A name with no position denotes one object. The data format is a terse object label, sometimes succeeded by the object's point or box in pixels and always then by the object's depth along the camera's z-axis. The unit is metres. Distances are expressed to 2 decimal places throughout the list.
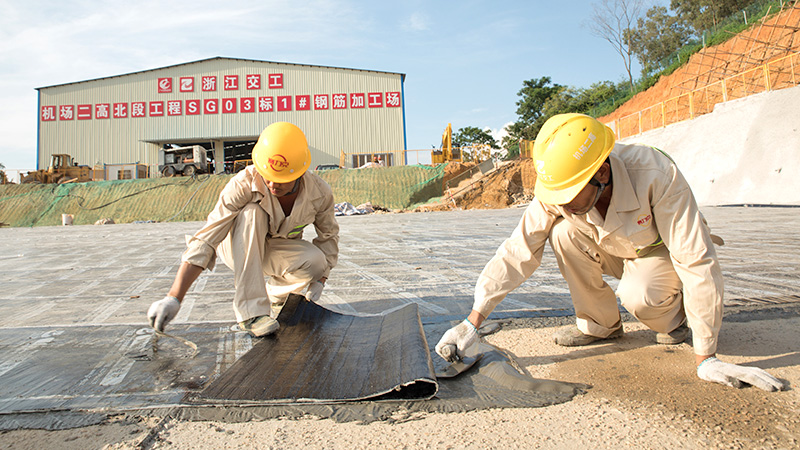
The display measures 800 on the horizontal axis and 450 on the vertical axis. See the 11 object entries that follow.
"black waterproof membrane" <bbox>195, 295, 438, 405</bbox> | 1.53
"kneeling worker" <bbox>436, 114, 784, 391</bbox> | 1.54
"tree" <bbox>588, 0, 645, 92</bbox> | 32.34
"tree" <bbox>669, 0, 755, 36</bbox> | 29.80
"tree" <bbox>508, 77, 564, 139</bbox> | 39.41
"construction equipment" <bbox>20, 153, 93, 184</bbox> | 21.28
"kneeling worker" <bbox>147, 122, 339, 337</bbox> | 2.15
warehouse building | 23.55
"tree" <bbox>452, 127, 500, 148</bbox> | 51.37
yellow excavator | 21.86
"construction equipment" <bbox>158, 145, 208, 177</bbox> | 20.19
